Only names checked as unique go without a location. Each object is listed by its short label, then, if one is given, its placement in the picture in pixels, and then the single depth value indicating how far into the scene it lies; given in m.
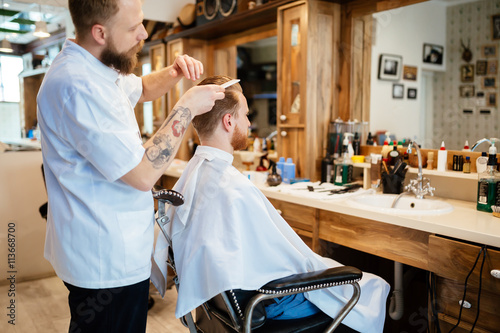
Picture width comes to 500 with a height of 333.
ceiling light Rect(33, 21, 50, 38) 3.77
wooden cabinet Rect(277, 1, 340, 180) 2.90
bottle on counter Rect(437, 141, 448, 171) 2.44
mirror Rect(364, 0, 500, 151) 2.32
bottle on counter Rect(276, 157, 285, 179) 2.98
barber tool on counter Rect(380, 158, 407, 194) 2.45
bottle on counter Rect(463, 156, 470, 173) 2.32
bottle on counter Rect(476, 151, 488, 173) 2.21
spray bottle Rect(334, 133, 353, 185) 2.81
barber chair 1.36
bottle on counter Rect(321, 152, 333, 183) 2.92
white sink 2.04
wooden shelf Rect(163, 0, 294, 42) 3.24
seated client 1.45
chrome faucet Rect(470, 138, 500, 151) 2.25
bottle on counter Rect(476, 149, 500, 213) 2.00
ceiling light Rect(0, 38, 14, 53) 3.62
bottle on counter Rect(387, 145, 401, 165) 2.51
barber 1.17
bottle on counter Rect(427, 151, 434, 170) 2.53
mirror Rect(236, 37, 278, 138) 3.69
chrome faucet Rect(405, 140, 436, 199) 2.34
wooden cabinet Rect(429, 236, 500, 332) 1.67
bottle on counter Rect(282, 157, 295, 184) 2.94
